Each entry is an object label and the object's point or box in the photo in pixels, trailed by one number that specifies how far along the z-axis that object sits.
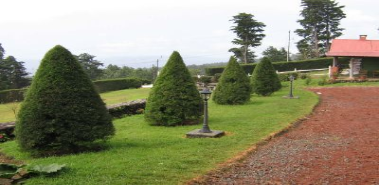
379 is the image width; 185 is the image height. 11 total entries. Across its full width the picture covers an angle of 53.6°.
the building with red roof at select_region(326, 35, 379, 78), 29.02
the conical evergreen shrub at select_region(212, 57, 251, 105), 15.92
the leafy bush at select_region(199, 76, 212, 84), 33.81
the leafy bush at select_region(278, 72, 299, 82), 31.88
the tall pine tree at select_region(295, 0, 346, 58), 50.69
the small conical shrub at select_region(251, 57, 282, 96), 19.94
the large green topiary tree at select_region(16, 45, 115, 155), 6.59
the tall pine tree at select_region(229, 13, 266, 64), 49.53
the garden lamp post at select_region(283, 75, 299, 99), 18.27
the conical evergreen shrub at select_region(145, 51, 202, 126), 10.49
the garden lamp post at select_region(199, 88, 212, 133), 8.89
